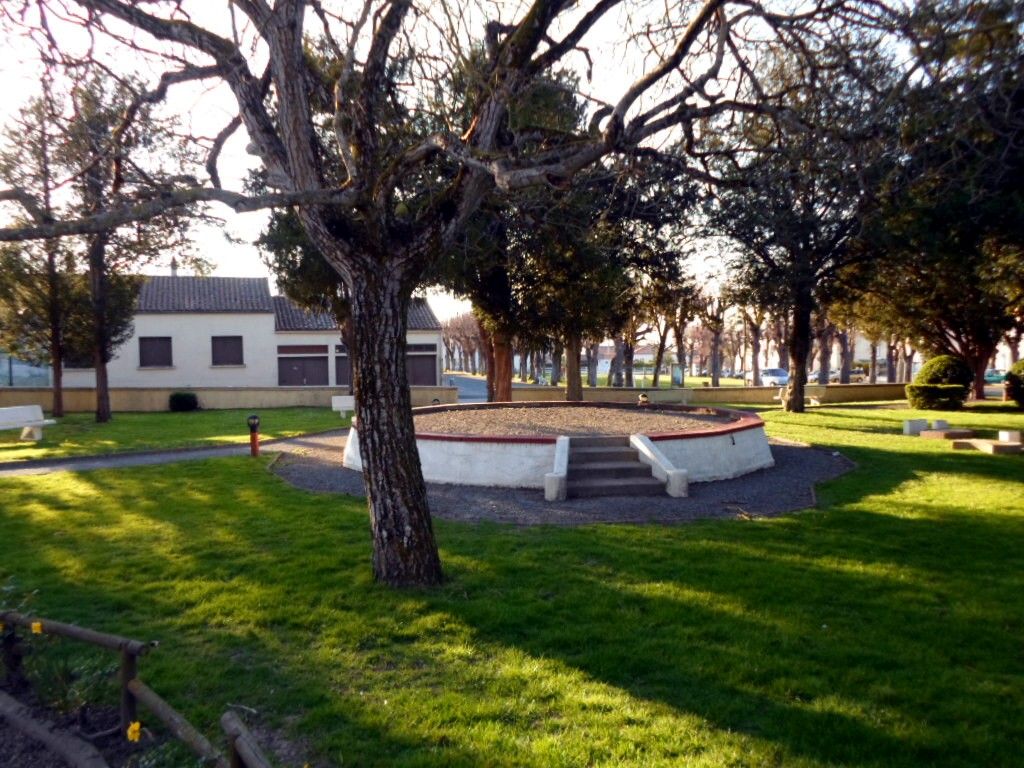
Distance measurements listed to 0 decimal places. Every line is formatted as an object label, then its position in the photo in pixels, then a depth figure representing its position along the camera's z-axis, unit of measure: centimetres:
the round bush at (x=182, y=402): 2814
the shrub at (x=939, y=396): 2517
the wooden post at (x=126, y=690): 354
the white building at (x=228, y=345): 3506
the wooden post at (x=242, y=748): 262
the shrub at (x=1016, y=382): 2528
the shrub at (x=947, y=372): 2611
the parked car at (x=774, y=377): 5241
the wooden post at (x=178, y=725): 287
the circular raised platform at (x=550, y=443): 1009
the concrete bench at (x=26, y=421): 1684
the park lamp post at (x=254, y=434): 1361
